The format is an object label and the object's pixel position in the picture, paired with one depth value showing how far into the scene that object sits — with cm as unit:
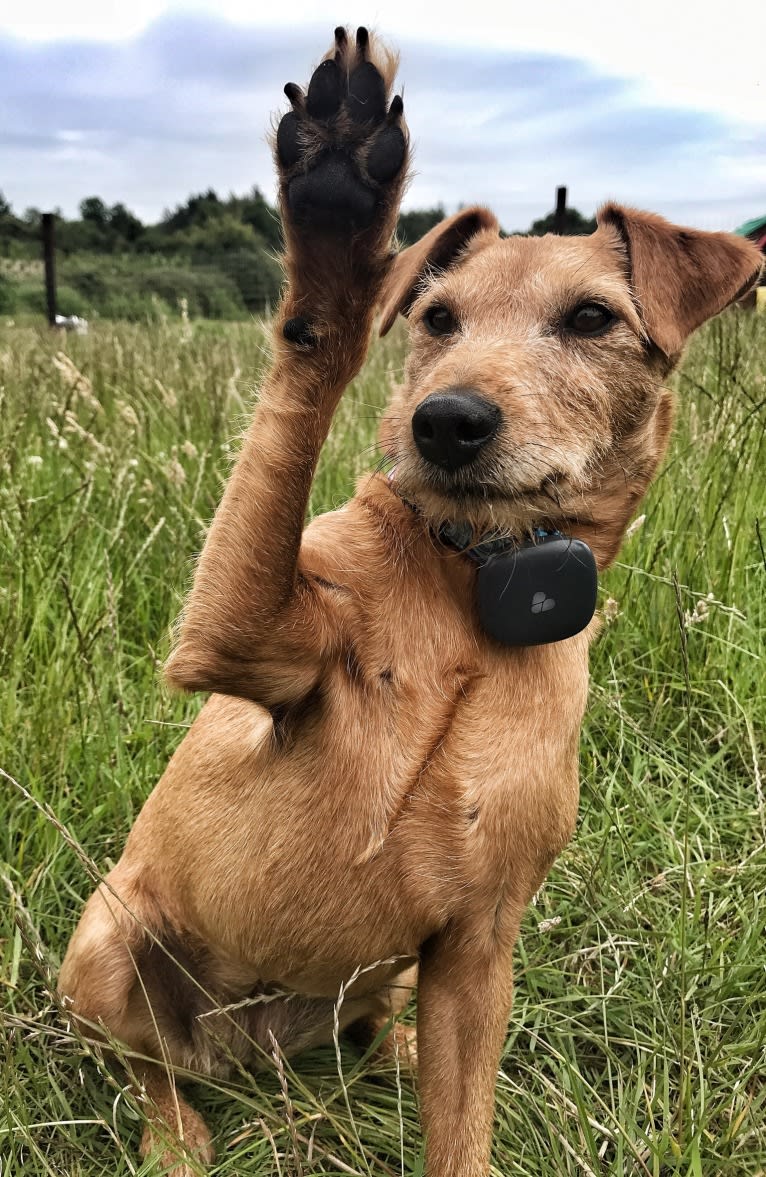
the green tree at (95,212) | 4134
